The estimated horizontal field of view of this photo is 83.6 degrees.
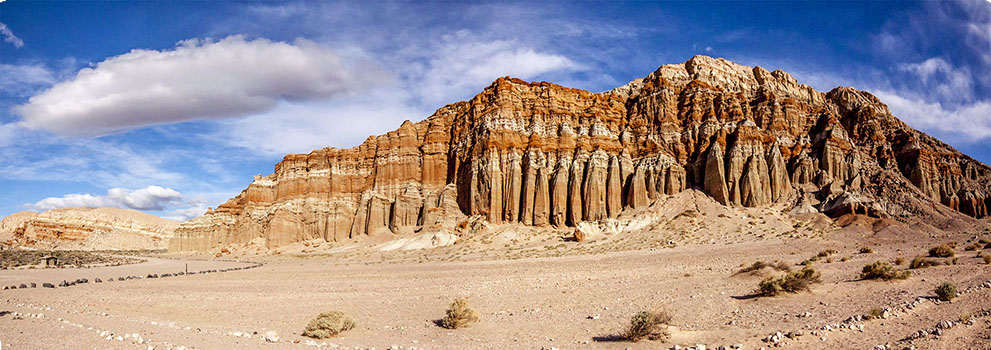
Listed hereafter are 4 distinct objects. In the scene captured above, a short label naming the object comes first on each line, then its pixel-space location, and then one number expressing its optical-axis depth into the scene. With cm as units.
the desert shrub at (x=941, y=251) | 2282
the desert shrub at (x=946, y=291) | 1302
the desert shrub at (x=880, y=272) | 1670
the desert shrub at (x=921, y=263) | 1964
